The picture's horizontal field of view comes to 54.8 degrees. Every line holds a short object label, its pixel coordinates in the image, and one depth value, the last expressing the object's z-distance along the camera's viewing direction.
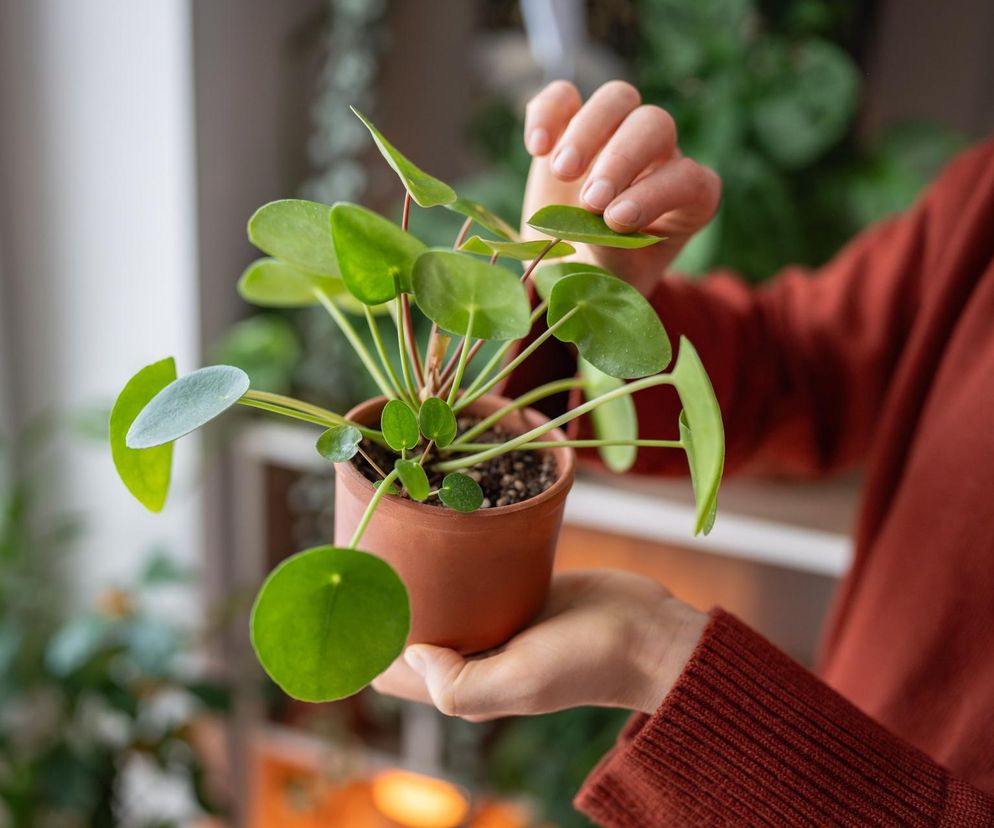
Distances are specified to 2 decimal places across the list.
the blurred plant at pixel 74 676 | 1.22
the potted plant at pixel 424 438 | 0.42
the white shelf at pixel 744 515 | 1.19
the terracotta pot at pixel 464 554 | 0.48
